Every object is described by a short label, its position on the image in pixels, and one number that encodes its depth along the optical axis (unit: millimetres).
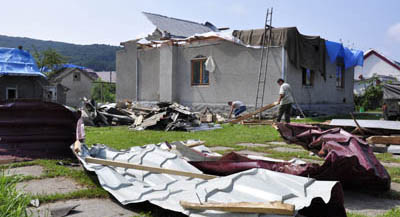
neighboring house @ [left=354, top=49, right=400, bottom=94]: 38906
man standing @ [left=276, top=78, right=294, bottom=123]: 10695
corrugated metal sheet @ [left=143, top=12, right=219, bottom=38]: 20859
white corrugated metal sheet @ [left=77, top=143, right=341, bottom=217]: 2287
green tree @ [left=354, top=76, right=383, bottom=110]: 24578
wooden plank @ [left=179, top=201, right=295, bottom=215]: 2010
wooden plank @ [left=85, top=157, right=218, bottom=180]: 3094
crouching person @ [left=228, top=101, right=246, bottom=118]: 13711
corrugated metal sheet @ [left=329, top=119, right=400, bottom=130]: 6256
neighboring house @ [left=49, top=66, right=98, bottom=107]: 41438
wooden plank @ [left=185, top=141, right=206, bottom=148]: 5250
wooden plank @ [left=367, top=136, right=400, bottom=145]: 5754
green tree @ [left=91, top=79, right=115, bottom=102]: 33406
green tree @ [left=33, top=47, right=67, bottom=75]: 43112
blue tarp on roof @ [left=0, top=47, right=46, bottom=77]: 21016
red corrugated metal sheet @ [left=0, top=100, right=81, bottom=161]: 5230
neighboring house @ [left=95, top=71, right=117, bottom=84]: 72250
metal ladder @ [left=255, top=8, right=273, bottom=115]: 13680
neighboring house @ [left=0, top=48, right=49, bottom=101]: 21250
